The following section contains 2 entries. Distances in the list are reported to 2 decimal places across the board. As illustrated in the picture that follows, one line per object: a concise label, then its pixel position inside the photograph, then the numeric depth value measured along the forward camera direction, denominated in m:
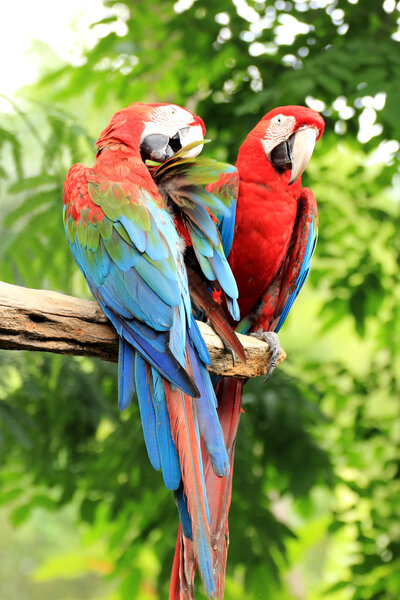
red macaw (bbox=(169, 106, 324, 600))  4.06
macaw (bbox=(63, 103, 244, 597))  3.80
